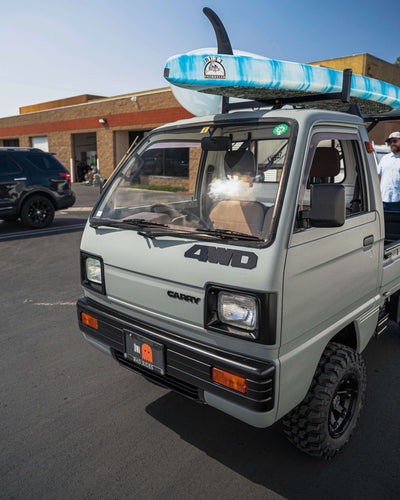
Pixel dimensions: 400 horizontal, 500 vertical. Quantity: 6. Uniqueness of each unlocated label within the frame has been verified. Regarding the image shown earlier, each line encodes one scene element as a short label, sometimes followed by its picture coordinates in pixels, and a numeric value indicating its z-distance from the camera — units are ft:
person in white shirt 17.19
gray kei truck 6.92
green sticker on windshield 7.98
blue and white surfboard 7.58
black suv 30.89
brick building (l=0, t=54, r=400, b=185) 62.13
